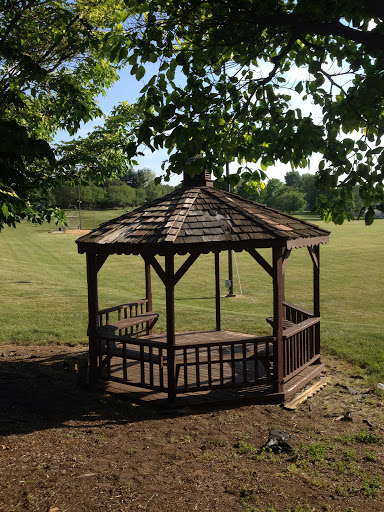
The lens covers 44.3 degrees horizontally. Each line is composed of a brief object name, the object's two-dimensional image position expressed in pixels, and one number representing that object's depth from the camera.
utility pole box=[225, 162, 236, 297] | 24.22
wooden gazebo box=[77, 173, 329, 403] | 8.55
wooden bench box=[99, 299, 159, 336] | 11.43
